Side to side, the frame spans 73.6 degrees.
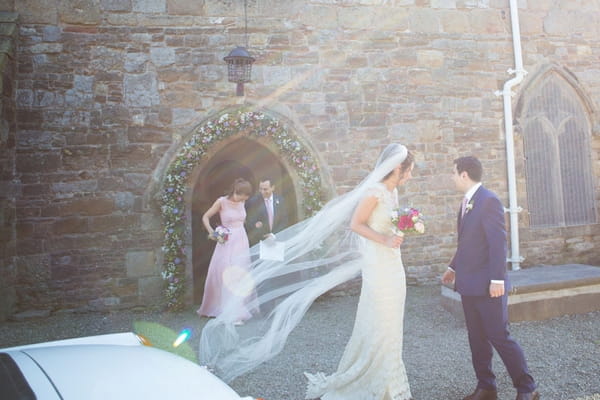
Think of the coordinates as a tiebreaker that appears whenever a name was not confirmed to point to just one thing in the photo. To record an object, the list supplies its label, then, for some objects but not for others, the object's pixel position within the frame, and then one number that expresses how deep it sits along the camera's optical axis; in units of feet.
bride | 9.97
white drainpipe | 25.02
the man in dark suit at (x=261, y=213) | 20.89
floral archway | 20.83
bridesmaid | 19.39
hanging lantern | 20.07
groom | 9.51
